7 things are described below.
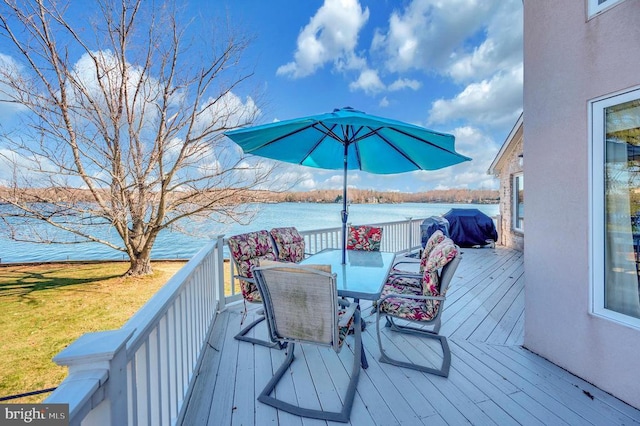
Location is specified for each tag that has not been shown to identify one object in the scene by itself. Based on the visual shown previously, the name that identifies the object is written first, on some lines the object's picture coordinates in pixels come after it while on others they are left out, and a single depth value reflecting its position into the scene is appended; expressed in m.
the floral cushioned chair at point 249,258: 3.09
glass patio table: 2.40
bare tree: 5.75
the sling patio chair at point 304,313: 1.94
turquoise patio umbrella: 2.60
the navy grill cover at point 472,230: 8.59
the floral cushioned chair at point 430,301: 2.49
